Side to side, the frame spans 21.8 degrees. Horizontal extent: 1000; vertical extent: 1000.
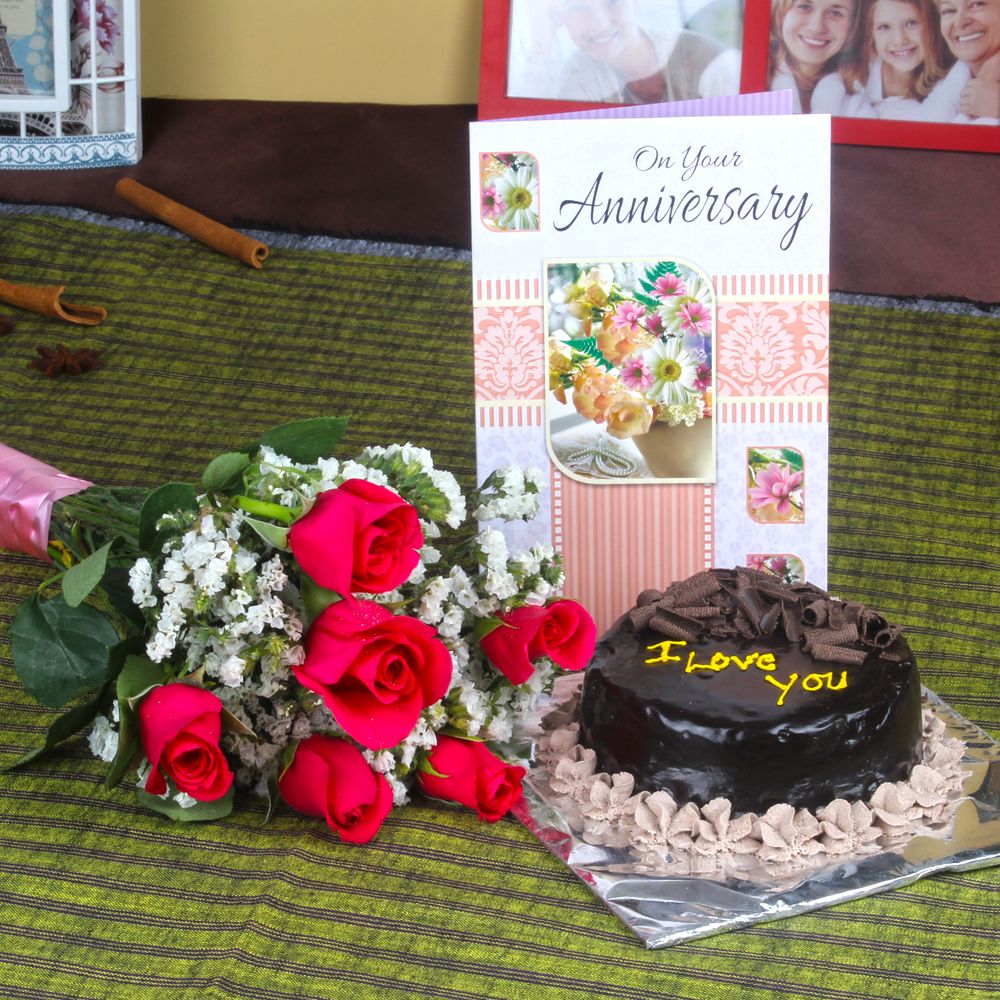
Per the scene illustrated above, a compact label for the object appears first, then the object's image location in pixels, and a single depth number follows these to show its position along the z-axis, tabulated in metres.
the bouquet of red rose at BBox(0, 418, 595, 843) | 1.01
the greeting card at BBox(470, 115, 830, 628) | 1.18
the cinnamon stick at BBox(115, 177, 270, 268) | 1.54
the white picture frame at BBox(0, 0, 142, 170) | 1.58
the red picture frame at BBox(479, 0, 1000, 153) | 1.54
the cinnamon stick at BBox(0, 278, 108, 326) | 1.49
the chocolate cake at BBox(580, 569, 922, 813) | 1.05
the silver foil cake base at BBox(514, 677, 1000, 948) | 0.99
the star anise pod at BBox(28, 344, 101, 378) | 1.45
